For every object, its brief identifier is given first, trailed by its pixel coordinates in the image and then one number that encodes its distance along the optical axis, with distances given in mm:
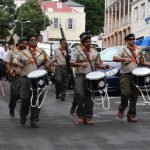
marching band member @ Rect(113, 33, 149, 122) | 11234
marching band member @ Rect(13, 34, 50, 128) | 10617
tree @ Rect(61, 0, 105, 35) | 90438
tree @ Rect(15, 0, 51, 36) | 81562
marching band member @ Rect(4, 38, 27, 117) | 11078
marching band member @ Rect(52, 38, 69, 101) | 16922
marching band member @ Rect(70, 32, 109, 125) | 10898
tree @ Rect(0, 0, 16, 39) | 80062
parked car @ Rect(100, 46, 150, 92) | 17594
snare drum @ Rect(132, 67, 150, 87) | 10852
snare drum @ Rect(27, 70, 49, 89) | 10234
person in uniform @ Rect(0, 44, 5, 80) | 19648
